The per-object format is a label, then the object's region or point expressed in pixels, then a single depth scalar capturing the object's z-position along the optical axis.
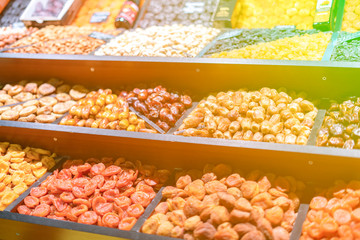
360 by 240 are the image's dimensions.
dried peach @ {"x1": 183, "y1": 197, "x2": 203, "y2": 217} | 1.64
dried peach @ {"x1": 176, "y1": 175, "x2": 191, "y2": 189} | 1.87
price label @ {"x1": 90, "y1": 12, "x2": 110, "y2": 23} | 3.69
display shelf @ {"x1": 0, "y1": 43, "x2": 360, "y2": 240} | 1.67
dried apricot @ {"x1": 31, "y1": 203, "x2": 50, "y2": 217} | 1.90
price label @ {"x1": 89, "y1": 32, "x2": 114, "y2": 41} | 3.28
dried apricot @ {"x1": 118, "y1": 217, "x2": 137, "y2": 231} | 1.68
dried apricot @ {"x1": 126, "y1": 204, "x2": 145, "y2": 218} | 1.75
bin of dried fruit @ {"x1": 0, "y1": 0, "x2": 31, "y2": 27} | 4.12
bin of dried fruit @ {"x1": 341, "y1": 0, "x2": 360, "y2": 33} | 2.62
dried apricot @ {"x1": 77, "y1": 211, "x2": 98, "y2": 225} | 1.79
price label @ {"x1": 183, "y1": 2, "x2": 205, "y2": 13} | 3.47
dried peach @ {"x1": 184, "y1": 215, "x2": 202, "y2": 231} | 1.58
